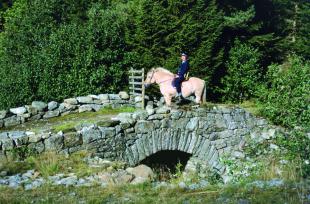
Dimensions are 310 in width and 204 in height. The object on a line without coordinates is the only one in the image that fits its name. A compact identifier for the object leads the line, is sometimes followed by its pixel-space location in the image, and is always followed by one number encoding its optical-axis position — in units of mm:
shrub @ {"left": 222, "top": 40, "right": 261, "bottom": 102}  26625
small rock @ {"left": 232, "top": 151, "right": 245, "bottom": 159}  16892
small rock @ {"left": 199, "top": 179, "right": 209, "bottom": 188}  9070
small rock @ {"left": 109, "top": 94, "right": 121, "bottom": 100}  21656
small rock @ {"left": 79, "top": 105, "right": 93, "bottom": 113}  20641
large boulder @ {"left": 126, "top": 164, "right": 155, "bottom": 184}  10948
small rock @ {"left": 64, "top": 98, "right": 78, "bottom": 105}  20547
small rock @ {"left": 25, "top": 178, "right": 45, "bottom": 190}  9539
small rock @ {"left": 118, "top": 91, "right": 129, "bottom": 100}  21844
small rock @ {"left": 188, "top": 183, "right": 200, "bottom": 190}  8655
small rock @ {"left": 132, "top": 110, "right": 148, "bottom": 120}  15418
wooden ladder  22180
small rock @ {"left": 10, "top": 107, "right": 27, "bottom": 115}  19094
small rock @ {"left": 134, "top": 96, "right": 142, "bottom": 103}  21641
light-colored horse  18125
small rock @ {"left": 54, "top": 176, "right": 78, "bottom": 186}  9984
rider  17531
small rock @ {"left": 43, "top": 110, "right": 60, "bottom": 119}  19744
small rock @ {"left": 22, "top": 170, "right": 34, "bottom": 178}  10955
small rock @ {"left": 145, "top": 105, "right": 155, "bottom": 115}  15547
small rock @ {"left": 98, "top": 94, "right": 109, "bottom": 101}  21403
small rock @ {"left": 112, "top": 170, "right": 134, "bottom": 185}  10283
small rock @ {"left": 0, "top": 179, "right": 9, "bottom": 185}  10192
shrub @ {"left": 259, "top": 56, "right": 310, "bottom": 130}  17312
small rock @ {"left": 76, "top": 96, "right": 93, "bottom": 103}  20938
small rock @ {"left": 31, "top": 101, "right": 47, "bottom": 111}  19688
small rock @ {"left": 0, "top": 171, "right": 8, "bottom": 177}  11110
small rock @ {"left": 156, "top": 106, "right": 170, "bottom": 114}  15766
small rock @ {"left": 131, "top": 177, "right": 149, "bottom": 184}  9994
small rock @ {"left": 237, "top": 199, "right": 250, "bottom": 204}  7160
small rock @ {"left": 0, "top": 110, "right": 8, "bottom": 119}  18625
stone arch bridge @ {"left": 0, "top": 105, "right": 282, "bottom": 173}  13422
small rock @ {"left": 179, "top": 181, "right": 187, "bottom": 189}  8678
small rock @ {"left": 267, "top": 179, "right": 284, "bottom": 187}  8102
